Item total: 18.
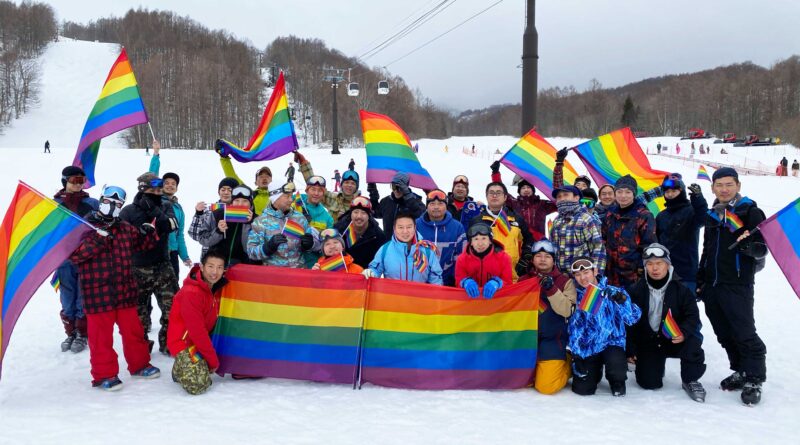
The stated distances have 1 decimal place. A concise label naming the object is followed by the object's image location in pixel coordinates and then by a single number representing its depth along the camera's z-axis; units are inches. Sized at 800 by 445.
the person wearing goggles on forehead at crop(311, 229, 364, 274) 192.2
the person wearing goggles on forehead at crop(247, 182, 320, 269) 196.9
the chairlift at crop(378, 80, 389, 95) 1113.2
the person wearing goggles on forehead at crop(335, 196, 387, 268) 210.7
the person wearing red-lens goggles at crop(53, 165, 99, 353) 208.4
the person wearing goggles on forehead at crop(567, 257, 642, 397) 174.4
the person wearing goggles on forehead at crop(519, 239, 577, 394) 177.6
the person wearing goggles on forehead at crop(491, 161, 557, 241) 251.4
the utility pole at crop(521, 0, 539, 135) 614.9
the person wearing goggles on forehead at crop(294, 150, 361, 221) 253.8
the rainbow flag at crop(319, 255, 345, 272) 191.8
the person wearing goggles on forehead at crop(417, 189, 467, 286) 206.0
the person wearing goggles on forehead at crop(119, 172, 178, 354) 203.8
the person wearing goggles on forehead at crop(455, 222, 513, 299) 178.5
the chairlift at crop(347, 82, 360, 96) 1175.6
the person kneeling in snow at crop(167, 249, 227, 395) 171.2
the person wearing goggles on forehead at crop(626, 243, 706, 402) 174.7
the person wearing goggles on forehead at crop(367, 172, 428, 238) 224.1
